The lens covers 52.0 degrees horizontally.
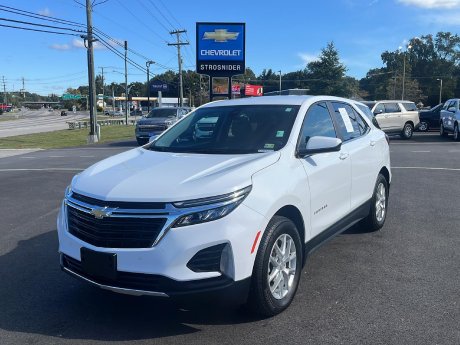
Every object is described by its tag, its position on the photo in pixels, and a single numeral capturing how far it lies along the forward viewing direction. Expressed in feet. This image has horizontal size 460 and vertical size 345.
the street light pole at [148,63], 211.00
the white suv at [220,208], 10.85
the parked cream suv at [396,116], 73.56
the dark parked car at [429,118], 88.84
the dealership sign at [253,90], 266.65
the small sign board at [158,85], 298.99
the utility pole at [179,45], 187.01
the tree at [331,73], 192.03
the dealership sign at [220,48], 67.26
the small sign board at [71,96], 389.80
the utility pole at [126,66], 155.94
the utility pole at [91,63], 94.27
